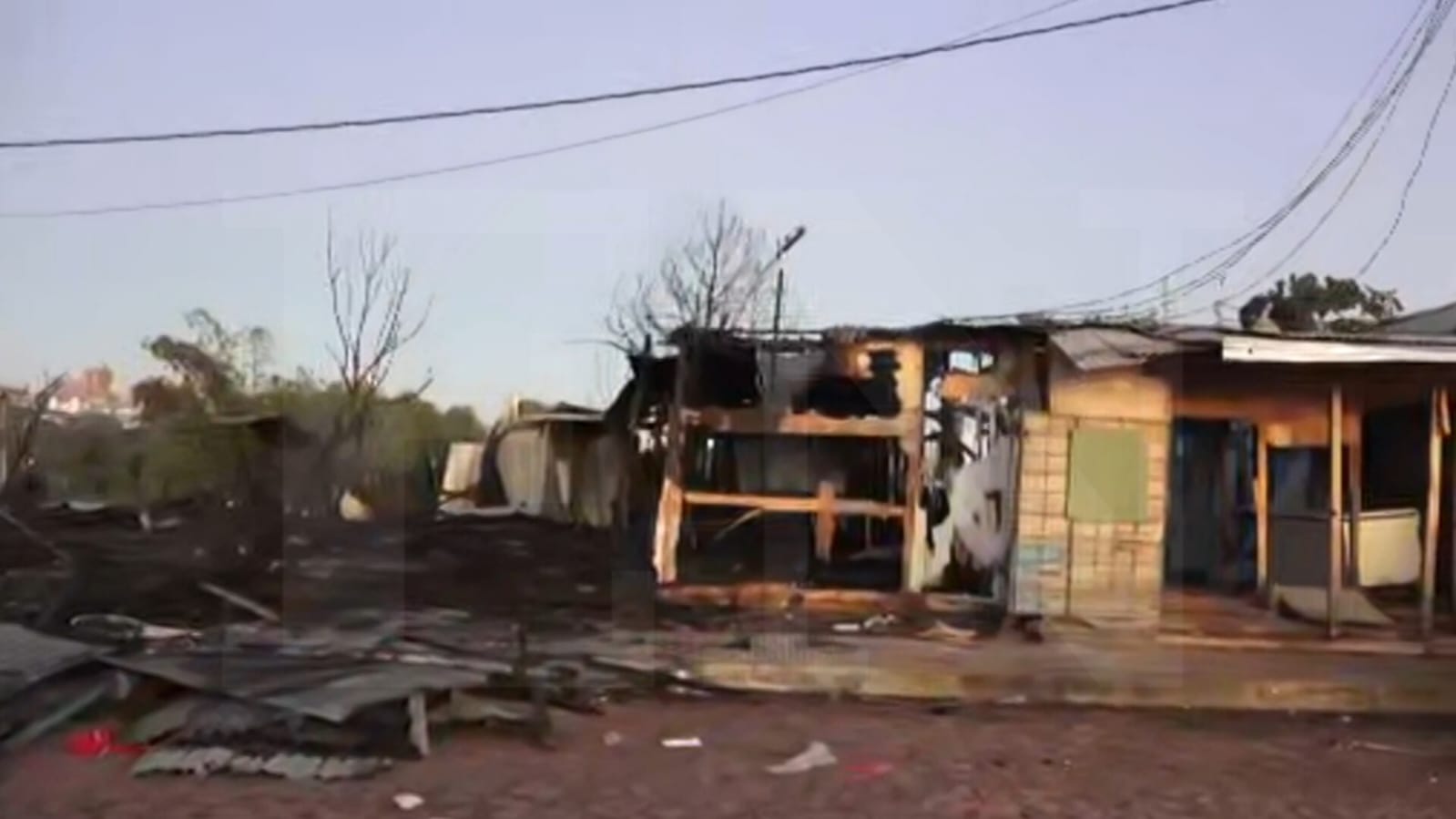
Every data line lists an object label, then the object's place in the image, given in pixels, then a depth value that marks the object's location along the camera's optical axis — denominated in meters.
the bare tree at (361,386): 24.45
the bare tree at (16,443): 19.38
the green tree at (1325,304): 23.83
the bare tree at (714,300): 33.81
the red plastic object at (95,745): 8.98
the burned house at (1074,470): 14.67
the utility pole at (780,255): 28.18
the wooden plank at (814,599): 15.09
